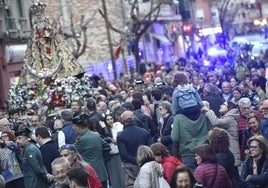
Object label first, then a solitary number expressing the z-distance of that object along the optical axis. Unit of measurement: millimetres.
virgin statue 22906
